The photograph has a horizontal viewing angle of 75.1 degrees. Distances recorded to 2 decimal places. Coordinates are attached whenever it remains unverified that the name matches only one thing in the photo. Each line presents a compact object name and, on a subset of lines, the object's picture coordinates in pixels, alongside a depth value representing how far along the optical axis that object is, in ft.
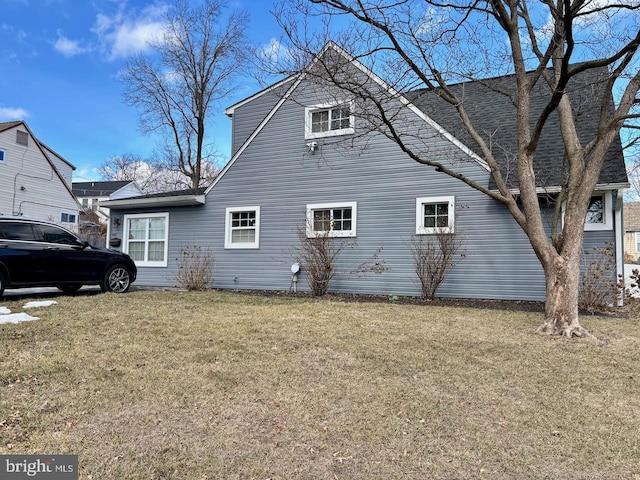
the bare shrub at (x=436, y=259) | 31.91
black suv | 26.03
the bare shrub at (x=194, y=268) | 37.93
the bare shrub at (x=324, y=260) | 34.76
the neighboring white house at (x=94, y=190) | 154.66
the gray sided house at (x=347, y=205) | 31.24
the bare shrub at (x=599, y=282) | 27.22
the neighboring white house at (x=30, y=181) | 73.67
